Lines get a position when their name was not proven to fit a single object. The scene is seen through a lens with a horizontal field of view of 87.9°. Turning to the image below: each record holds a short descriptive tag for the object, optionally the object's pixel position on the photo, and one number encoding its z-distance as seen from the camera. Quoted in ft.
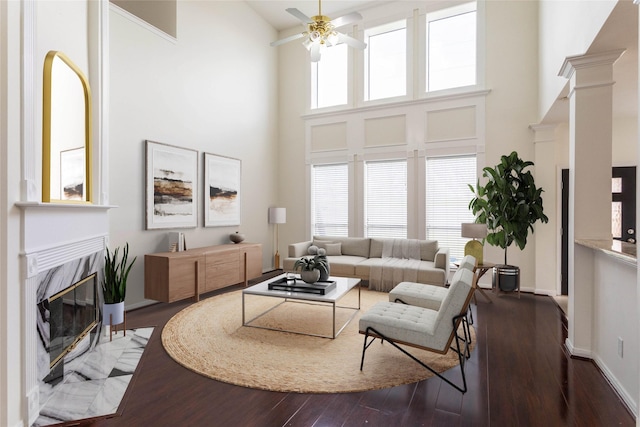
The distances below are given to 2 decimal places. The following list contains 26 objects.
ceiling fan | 12.21
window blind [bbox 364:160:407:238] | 20.70
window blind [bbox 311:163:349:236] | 22.50
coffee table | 11.16
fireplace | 7.35
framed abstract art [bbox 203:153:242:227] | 18.07
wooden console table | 13.88
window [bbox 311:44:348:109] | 22.72
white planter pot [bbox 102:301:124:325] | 10.57
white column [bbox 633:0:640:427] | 6.18
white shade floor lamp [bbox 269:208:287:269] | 22.04
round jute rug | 8.18
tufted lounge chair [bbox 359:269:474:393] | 7.84
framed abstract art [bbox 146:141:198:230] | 14.88
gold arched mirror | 7.59
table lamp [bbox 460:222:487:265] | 15.68
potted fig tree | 15.61
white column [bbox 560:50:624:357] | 9.66
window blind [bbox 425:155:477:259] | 19.08
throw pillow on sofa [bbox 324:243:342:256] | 20.33
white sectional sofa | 16.61
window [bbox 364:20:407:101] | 20.80
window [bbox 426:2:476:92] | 19.13
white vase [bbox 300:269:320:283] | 12.36
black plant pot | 16.11
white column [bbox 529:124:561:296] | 16.96
